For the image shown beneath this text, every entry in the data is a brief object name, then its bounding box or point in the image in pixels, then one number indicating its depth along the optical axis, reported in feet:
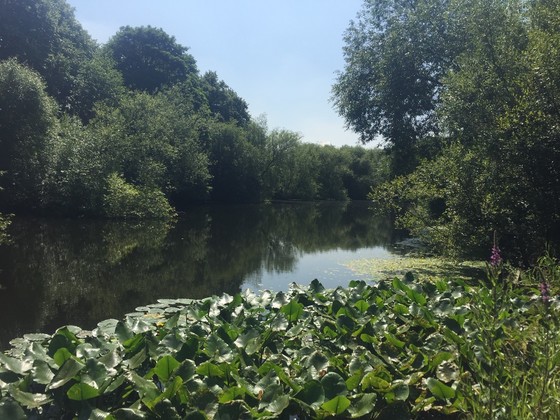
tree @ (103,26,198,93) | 125.18
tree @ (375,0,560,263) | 25.26
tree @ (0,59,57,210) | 61.98
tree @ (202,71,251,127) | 147.54
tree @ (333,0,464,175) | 51.37
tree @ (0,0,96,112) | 80.69
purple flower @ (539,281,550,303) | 6.87
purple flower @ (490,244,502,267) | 7.75
